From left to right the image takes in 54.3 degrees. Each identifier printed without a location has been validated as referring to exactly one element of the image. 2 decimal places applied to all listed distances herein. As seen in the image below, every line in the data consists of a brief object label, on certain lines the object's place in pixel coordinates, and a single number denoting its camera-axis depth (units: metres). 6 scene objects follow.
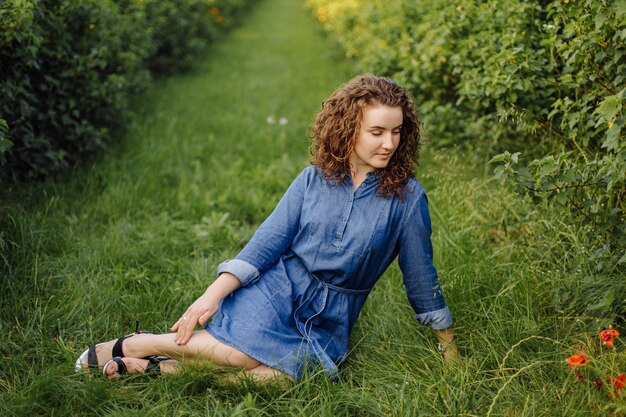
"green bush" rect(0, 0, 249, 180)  3.35
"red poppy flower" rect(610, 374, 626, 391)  1.85
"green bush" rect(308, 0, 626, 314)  2.29
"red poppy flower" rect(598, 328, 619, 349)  1.91
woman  2.33
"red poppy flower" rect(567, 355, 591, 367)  1.83
